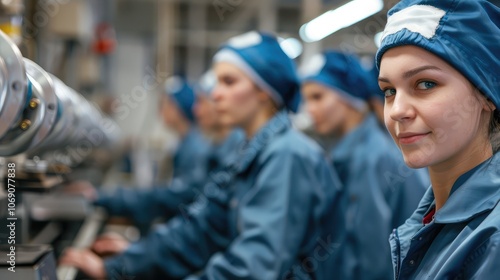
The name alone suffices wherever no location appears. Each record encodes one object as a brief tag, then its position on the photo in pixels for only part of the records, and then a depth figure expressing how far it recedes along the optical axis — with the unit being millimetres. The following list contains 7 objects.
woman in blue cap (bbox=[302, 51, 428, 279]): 2287
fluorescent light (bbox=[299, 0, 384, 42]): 3461
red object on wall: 5699
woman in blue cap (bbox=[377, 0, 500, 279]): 945
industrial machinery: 901
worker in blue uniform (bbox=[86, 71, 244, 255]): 3580
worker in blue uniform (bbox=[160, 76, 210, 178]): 4633
